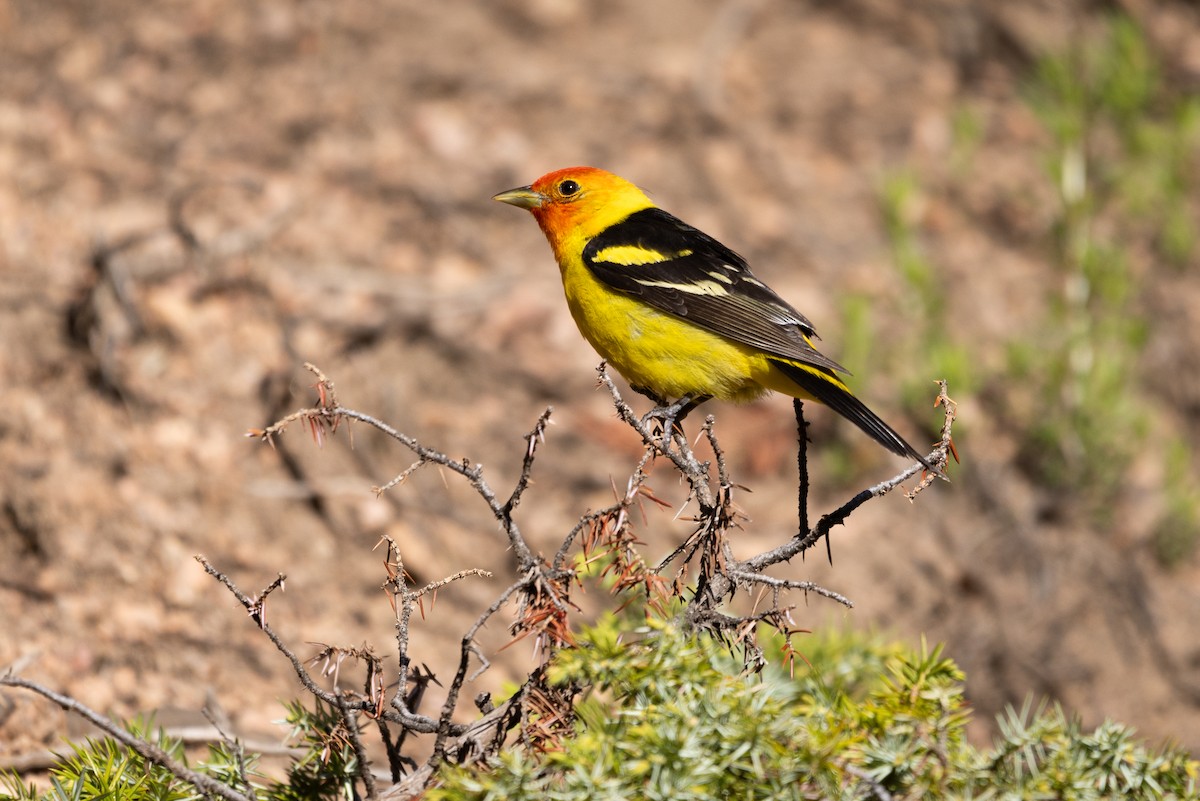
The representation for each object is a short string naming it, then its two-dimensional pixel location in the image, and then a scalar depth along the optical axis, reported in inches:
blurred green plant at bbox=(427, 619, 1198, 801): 137.3
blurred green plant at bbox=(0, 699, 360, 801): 164.4
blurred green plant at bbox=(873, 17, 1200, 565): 447.8
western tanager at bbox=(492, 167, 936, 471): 272.7
